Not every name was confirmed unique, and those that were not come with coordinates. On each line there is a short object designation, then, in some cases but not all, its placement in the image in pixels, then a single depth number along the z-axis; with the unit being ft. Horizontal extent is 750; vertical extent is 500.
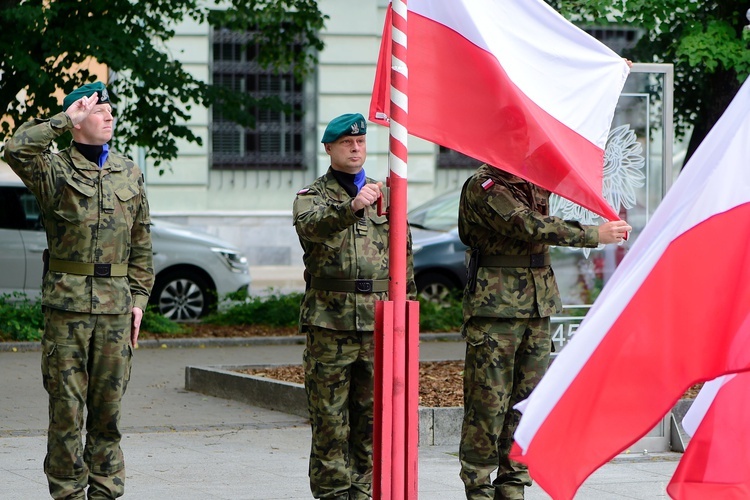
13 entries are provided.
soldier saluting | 35.55
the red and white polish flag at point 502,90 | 32.70
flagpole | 30.67
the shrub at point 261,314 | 95.09
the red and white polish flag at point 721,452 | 25.70
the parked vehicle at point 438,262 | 102.06
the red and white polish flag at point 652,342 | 24.63
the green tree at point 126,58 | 81.52
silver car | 90.63
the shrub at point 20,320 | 83.93
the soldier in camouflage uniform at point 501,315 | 36.65
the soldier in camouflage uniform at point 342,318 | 36.55
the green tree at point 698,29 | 72.13
